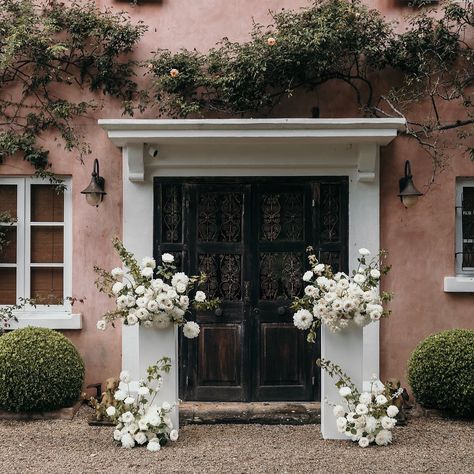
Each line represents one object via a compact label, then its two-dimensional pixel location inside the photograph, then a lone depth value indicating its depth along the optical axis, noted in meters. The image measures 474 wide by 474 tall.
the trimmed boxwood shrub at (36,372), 6.80
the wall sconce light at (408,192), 7.38
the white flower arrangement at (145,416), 6.04
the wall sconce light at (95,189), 7.46
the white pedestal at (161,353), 6.32
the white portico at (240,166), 7.14
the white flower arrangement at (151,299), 6.06
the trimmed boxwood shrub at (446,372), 6.73
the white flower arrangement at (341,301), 6.04
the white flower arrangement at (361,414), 6.06
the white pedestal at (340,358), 6.29
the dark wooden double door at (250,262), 7.57
